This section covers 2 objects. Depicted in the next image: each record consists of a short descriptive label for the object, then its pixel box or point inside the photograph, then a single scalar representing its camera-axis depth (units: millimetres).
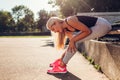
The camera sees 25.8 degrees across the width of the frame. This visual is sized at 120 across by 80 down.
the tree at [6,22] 86000
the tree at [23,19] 90931
